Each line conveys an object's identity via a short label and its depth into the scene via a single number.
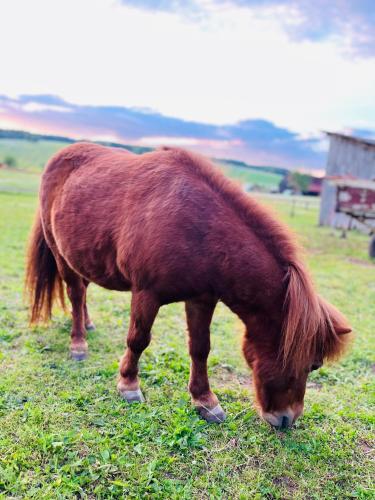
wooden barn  16.48
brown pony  2.70
